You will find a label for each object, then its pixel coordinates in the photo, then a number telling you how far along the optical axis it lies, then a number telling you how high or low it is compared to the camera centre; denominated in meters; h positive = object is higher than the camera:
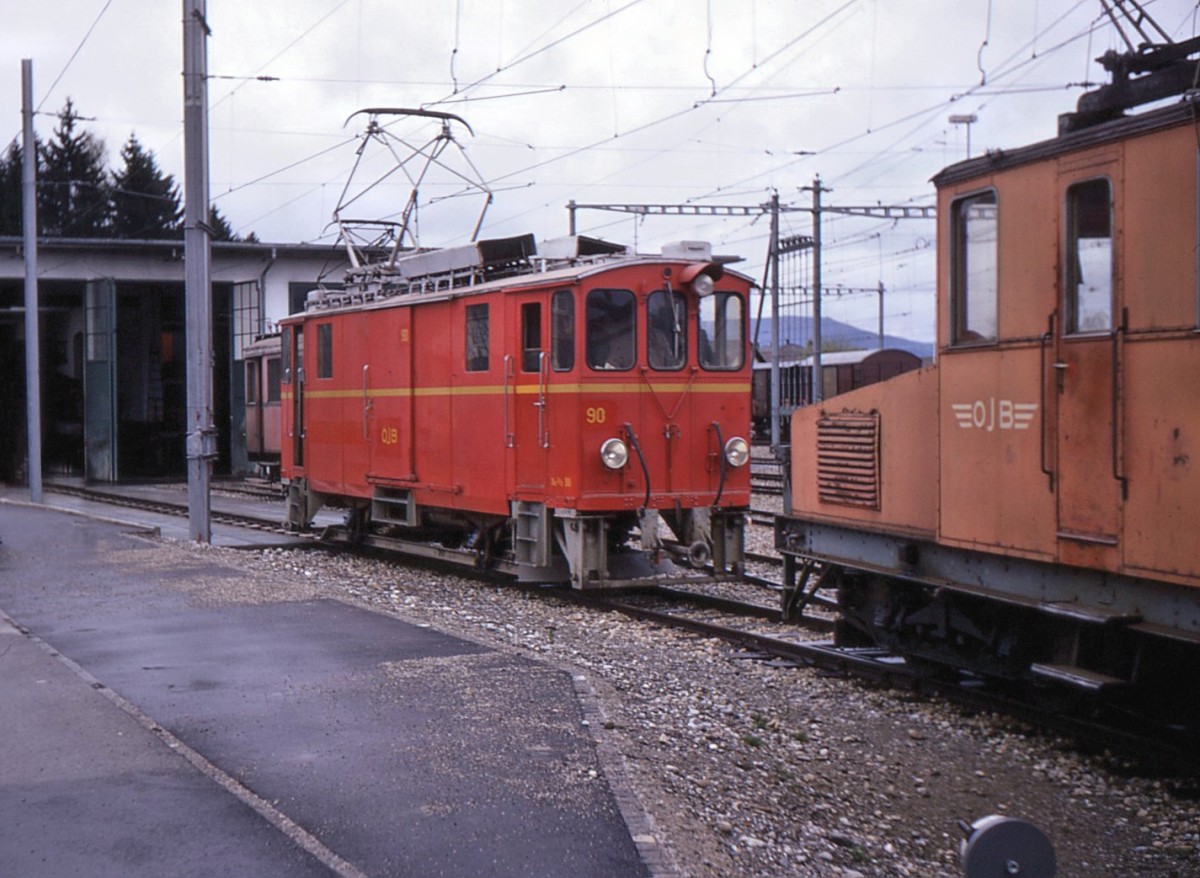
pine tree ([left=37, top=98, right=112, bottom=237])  77.31 +13.91
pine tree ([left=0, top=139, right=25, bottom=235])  74.31 +12.51
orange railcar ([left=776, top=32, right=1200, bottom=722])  6.51 -0.09
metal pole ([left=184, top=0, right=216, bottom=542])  18.44 +2.18
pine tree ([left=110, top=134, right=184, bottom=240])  76.32 +12.48
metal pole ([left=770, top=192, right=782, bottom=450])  31.22 +2.16
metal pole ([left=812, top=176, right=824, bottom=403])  30.92 +2.94
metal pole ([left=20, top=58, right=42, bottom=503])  27.75 +2.13
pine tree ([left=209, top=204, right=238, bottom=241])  76.64 +11.49
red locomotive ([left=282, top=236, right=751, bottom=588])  13.10 +0.08
